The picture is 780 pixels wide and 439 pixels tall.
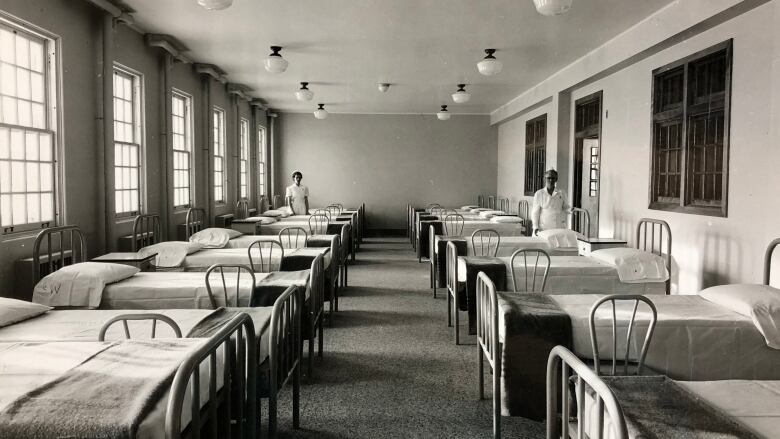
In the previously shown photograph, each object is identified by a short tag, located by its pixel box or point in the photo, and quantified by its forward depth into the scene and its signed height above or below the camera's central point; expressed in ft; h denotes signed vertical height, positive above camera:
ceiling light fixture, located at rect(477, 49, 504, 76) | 22.07 +5.05
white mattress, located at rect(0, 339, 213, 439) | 5.55 -2.29
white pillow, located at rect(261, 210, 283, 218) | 32.68 -1.30
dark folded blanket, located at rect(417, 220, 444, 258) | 28.53 -2.09
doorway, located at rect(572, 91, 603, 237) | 26.22 +1.94
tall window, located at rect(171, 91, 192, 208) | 25.70 +2.02
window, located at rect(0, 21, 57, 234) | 14.32 +1.60
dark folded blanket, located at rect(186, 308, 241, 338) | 8.55 -2.16
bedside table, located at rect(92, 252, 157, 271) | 15.88 -1.98
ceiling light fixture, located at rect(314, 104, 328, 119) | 37.35 +5.25
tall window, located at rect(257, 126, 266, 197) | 41.79 +2.35
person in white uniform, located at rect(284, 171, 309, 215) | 35.94 -0.42
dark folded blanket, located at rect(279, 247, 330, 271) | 16.69 -2.09
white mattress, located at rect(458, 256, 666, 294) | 15.87 -2.47
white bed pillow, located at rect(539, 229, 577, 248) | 20.07 -1.60
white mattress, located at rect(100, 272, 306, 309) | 13.19 -2.50
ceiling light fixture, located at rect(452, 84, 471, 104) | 30.35 +5.27
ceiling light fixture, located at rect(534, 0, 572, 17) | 12.54 +4.24
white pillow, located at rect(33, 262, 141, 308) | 12.80 -2.26
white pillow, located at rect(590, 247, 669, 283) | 15.92 -2.07
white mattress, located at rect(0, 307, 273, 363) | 9.36 -2.44
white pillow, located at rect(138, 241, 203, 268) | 17.69 -1.98
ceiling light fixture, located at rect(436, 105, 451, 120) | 39.34 +5.48
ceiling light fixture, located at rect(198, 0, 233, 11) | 14.05 +4.72
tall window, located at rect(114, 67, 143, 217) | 20.39 +1.82
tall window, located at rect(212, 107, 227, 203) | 31.76 +2.03
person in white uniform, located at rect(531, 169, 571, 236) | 23.95 -0.58
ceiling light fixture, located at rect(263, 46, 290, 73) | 21.76 +5.00
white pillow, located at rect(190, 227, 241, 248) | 20.65 -1.75
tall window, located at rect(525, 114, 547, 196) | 34.14 +2.61
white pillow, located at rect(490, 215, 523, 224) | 30.60 -1.43
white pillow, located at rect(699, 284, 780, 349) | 9.96 -2.04
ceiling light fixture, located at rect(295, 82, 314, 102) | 29.45 +5.15
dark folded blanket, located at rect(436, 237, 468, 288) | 20.90 -2.61
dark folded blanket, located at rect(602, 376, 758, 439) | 5.72 -2.39
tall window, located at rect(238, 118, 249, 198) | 37.30 +2.42
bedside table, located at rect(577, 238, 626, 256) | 18.47 -1.69
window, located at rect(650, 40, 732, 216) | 16.67 +2.01
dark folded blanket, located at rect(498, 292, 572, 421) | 9.52 -2.76
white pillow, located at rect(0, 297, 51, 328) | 9.85 -2.22
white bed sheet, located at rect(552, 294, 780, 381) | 10.05 -2.76
